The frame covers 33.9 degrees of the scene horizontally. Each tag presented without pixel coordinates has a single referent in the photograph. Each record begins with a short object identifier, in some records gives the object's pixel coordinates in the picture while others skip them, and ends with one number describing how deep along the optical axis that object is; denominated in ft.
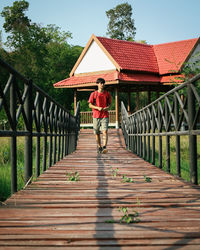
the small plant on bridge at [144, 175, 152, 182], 14.13
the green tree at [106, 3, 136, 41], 151.02
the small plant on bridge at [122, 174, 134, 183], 13.72
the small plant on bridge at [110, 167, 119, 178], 15.41
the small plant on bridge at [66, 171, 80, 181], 14.19
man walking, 25.59
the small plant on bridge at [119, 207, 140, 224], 7.70
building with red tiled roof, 67.15
